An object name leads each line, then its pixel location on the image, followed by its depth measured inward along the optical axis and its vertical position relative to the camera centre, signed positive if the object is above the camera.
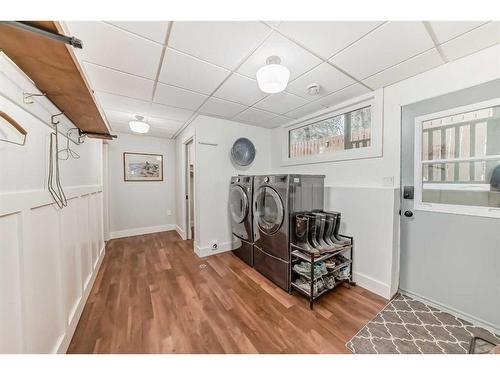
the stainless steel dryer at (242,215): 2.57 -0.48
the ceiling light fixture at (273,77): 1.36 +0.84
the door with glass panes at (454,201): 1.43 -0.16
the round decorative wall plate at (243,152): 3.09 +0.57
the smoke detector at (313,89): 1.90 +1.06
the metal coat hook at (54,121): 1.24 +0.46
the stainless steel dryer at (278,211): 2.00 -0.34
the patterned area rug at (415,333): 1.28 -1.20
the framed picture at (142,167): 3.91 +0.40
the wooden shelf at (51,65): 0.70 +0.58
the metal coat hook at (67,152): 1.39 +0.27
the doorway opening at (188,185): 3.72 -0.03
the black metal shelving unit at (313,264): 1.72 -0.91
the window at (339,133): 2.07 +0.72
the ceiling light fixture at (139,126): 2.71 +0.91
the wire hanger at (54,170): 1.21 +0.10
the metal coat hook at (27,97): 0.95 +0.48
